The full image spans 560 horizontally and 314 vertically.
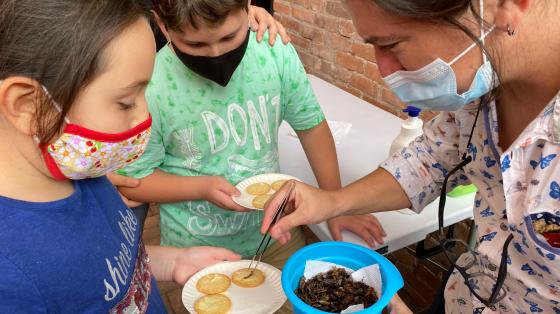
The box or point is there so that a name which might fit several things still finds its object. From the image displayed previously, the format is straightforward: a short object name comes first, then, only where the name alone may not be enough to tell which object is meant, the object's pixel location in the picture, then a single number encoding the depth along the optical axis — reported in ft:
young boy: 3.84
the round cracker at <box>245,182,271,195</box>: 4.21
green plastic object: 4.54
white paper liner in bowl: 2.95
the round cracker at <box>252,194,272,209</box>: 4.00
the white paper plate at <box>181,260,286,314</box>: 3.45
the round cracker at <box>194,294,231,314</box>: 3.40
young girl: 2.06
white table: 4.19
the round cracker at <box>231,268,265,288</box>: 3.64
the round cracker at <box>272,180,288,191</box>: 4.22
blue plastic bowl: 2.64
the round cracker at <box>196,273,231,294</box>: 3.55
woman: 2.30
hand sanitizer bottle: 4.66
